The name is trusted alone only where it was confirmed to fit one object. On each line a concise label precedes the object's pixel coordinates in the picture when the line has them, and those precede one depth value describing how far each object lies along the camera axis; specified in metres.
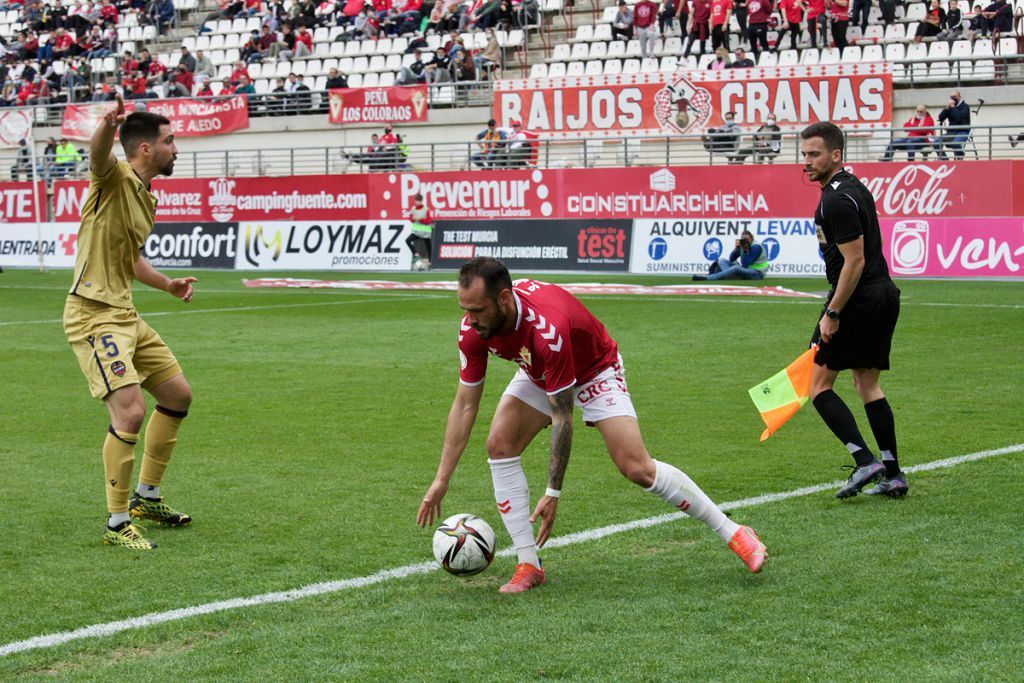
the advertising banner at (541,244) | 28.47
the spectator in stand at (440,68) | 37.19
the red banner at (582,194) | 25.98
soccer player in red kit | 5.71
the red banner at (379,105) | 36.84
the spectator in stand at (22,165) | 39.91
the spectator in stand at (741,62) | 31.95
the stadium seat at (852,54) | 31.67
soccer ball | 6.06
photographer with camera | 25.84
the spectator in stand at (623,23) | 36.16
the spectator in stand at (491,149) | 33.25
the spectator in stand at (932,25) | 31.44
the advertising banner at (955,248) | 24.03
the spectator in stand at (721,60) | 32.16
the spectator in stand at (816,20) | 32.41
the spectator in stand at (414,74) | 37.69
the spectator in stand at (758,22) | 32.88
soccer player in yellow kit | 7.09
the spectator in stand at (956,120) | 27.56
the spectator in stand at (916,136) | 27.67
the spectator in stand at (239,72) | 42.03
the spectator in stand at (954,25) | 31.14
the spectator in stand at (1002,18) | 30.31
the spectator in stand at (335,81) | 38.91
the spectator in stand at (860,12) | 32.53
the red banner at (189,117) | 40.25
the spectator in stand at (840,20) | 31.81
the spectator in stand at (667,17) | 35.03
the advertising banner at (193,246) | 33.81
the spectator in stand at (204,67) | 43.53
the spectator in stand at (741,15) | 33.94
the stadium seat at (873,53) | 31.61
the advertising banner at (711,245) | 26.14
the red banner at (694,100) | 30.66
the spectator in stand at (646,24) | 35.34
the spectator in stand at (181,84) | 41.97
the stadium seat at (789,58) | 32.22
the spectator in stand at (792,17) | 32.54
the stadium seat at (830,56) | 31.71
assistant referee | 7.50
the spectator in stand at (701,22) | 33.94
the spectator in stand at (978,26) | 30.70
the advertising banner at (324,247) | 31.11
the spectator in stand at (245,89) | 41.31
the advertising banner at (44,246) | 35.31
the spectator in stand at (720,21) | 33.25
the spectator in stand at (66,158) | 39.97
